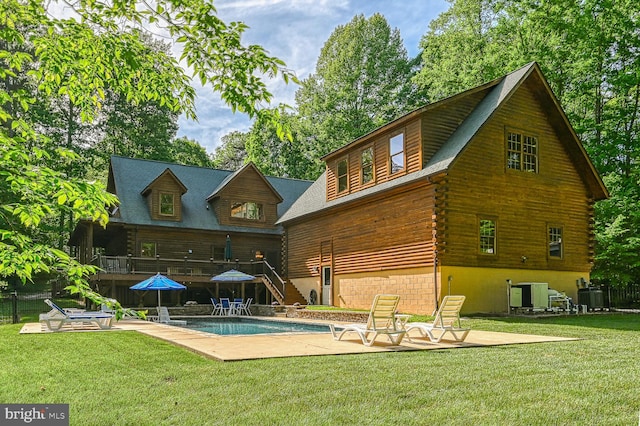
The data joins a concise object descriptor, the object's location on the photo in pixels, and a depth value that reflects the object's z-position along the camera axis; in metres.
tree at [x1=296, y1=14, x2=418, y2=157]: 41.78
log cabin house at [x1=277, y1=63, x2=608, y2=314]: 17.56
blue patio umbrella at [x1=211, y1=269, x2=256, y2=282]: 23.81
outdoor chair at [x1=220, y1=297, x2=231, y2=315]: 23.98
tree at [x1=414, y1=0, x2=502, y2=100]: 32.38
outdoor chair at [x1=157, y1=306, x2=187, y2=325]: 18.34
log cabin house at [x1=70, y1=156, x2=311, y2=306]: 25.55
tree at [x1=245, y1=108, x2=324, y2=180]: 44.69
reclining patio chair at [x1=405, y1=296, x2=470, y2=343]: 10.13
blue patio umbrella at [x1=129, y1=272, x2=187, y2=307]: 18.83
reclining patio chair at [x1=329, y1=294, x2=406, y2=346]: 9.66
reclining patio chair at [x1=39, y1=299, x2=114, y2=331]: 13.81
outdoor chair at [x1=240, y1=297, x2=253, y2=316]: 24.27
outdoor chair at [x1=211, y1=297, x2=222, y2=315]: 24.05
